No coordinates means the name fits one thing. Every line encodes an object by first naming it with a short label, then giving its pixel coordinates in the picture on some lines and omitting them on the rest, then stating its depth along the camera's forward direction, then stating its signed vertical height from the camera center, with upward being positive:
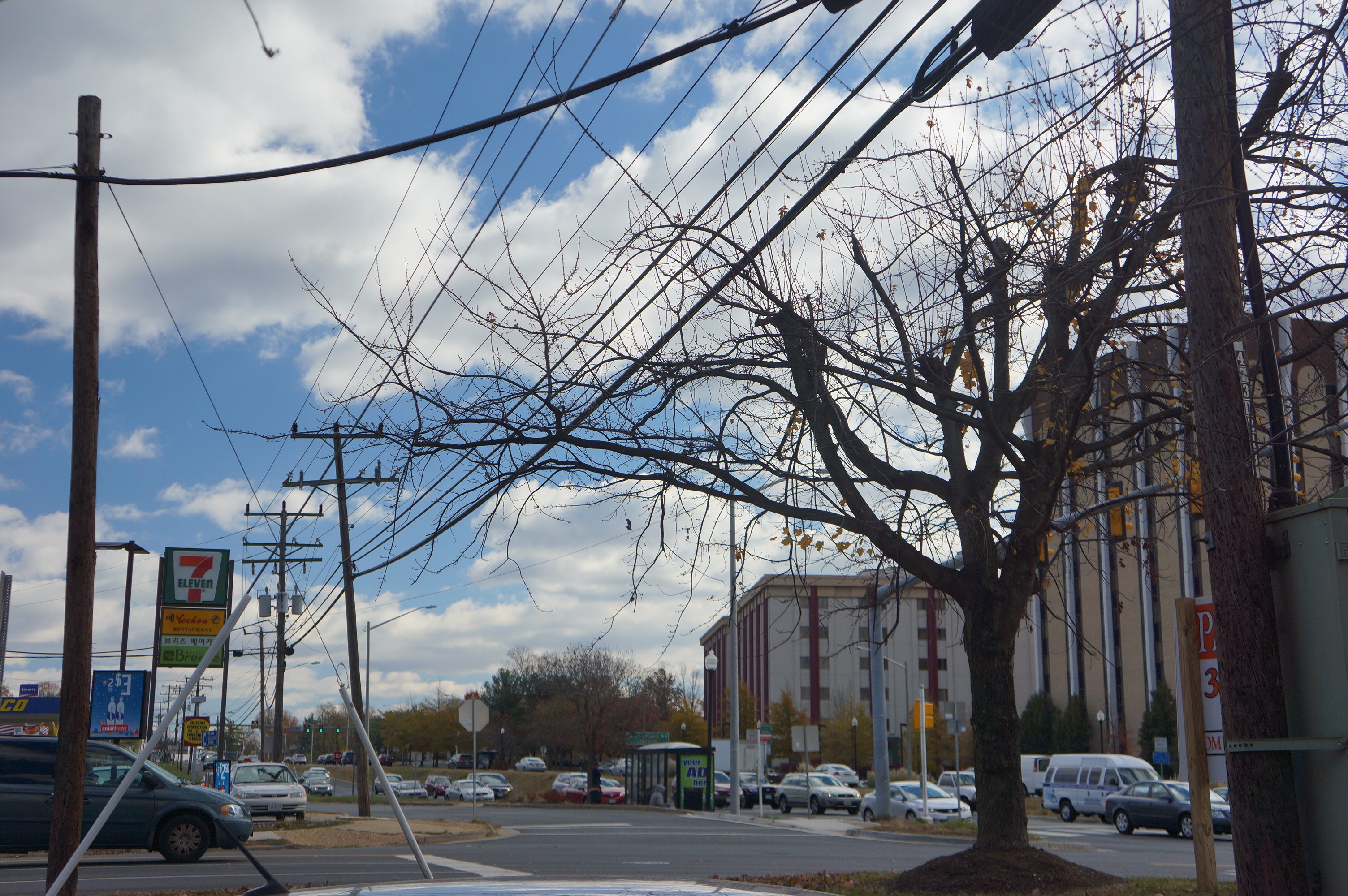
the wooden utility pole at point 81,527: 11.04 +1.50
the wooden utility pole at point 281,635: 39.14 +1.50
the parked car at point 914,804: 32.88 -4.37
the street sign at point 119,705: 26.80 -0.77
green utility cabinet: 6.02 -0.05
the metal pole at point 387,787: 6.50 -0.72
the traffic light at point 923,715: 30.25 -1.50
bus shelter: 39.84 -3.96
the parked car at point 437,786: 59.78 -6.24
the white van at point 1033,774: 50.22 -5.21
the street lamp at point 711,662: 36.84 +0.07
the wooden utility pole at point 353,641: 28.88 +0.77
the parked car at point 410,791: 57.75 -6.48
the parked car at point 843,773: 57.75 -5.74
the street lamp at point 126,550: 35.43 +4.05
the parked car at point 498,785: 57.78 -6.12
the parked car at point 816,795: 41.97 -5.01
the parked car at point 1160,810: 28.09 -3.87
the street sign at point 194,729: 32.38 -1.67
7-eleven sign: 25.78 +2.19
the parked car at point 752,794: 48.56 -5.71
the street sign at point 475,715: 28.16 -1.20
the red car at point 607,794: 47.16 -5.41
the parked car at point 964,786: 39.91 -4.86
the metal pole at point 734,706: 35.88 -1.38
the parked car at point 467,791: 51.09 -5.89
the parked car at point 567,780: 50.19 -5.12
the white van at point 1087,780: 34.81 -3.85
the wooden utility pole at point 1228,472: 6.51 +1.13
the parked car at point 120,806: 16.84 -2.00
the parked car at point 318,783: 55.34 -5.55
